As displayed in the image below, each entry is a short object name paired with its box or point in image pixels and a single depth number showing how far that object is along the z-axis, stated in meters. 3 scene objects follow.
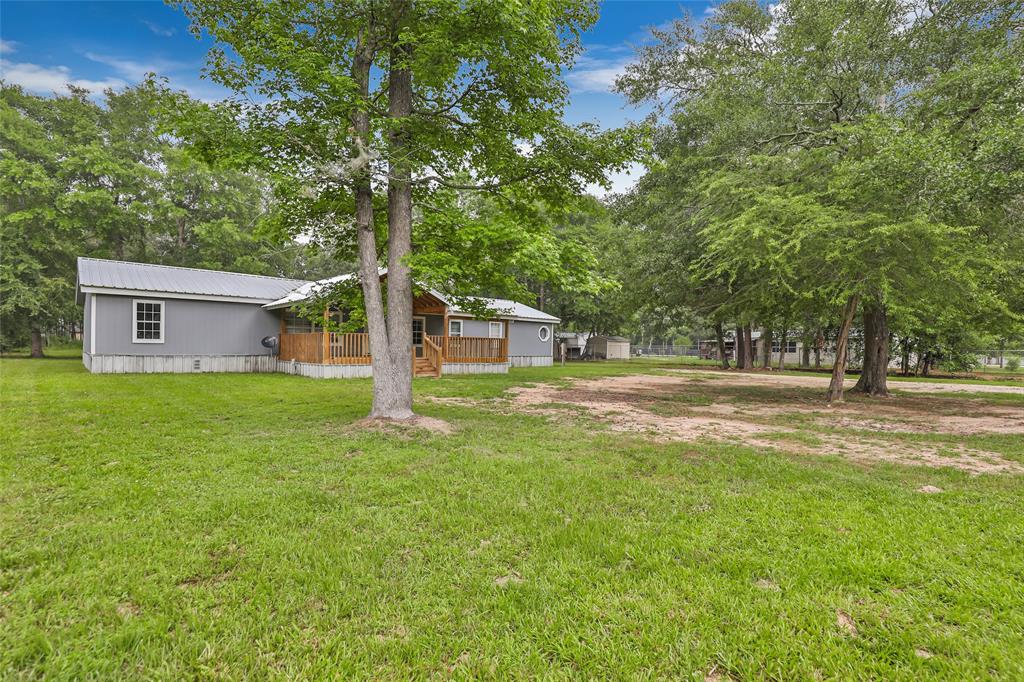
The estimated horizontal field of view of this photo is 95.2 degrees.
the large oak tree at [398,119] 6.20
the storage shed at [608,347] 39.12
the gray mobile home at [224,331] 14.34
